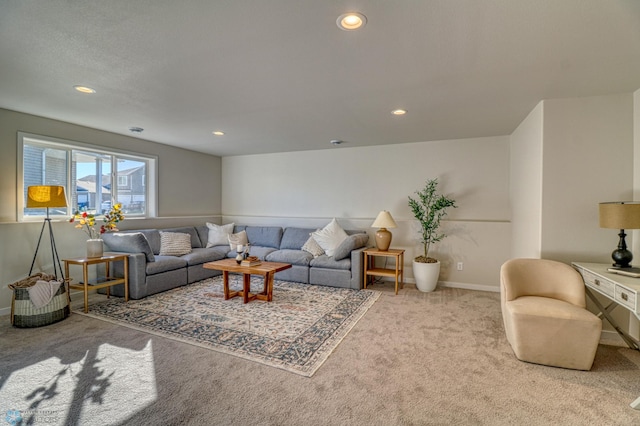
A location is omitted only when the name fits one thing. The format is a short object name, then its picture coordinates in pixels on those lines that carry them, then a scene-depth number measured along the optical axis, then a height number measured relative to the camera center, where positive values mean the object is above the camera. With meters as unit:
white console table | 2.01 -0.58
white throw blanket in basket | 3.07 -0.87
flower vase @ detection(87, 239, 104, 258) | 3.79 -0.49
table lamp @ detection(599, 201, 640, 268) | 2.35 -0.06
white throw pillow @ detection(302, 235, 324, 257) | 5.09 -0.64
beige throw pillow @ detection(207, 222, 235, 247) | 5.73 -0.48
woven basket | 3.05 -1.05
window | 3.82 +0.52
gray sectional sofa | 4.10 -0.76
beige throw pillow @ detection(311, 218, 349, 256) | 5.05 -0.45
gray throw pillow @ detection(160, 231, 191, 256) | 4.85 -0.56
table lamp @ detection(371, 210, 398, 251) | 4.62 -0.28
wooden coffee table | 3.84 -0.81
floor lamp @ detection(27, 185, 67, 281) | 3.38 +0.14
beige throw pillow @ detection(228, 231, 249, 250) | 5.55 -0.56
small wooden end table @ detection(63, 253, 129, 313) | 3.55 -0.78
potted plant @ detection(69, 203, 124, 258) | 3.80 -0.21
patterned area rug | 2.60 -1.21
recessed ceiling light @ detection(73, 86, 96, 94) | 2.80 +1.15
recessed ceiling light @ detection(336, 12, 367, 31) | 1.70 +1.12
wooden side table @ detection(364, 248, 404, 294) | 4.47 -0.88
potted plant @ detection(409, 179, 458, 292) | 4.46 -0.20
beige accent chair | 2.29 -0.83
